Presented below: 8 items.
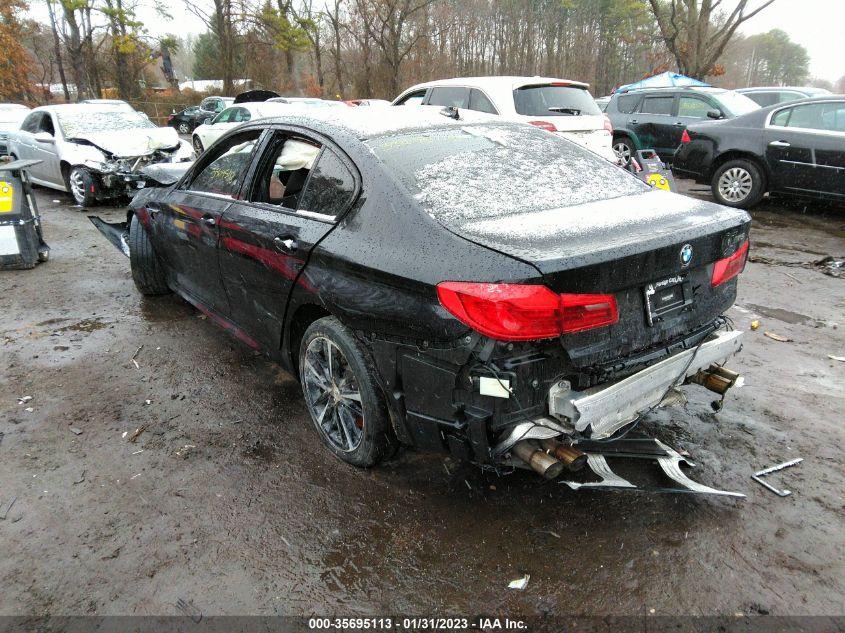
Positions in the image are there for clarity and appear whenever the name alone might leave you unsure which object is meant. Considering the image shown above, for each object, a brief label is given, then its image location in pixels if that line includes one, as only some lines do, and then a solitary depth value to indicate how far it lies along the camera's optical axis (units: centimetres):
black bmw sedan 215
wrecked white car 937
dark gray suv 1045
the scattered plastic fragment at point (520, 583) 227
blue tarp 1727
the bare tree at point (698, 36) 2159
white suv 776
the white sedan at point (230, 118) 1281
